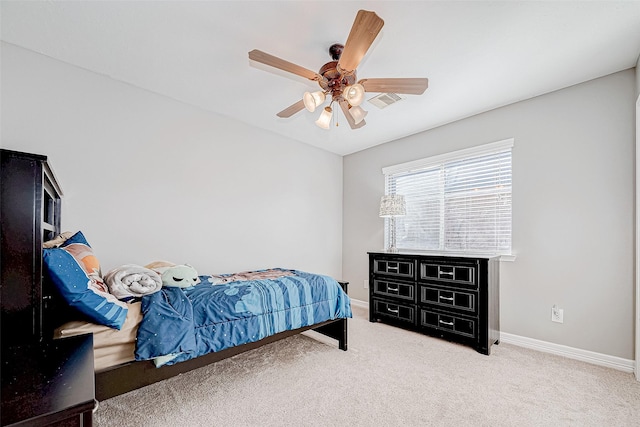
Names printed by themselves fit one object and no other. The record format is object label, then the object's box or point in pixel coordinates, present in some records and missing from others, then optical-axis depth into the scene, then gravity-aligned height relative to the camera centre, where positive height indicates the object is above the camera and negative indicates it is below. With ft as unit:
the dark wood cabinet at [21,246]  3.70 -0.44
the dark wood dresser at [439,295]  8.80 -2.76
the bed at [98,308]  3.77 -1.71
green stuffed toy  6.92 -1.54
